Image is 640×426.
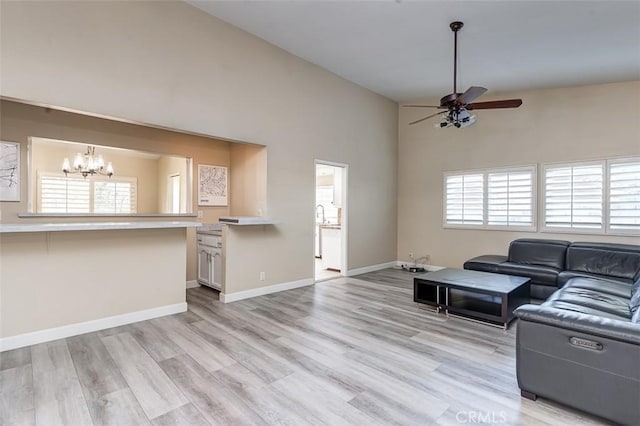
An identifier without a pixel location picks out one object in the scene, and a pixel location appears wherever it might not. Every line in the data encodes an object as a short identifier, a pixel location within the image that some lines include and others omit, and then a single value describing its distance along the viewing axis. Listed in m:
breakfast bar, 2.97
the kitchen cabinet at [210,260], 4.72
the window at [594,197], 4.72
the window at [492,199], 5.57
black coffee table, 3.52
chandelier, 4.07
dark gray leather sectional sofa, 1.83
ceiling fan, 3.40
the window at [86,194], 3.87
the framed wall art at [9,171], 3.52
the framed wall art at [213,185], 5.30
